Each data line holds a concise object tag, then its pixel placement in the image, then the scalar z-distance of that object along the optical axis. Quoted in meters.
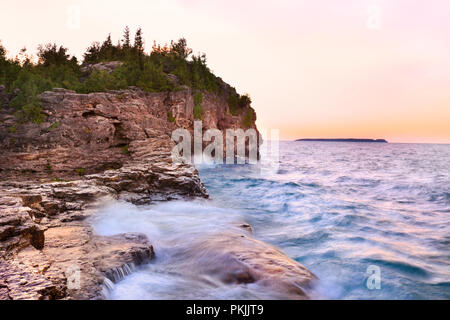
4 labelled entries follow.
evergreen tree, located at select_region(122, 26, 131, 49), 46.34
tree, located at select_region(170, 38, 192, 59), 45.74
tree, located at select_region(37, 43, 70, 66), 34.53
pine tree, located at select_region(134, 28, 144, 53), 41.28
